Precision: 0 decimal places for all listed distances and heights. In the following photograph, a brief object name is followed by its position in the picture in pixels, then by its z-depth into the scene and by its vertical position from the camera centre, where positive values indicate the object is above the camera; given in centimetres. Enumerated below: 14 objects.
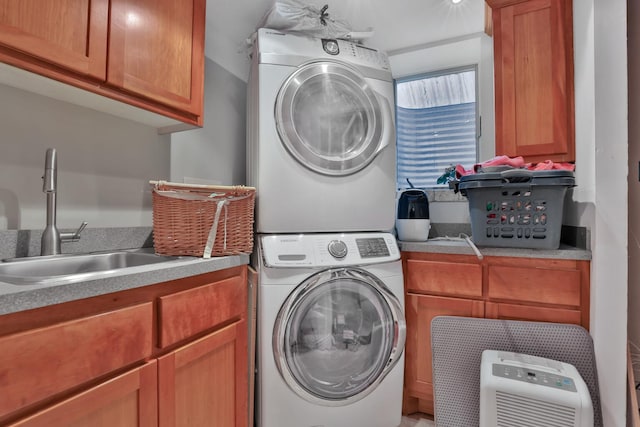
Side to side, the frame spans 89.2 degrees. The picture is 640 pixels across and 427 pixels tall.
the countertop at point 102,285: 71 -17
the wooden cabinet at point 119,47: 94 +59
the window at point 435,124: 259 +83
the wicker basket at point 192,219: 129 +1
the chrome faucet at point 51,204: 115 +6
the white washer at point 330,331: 148 -53
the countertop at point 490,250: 153 -13
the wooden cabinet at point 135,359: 72 -39
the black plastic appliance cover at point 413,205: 206 +12
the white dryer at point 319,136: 159 +46
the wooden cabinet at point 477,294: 154 -36
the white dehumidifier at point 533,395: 126 -68
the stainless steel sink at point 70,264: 83 -15
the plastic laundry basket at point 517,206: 156 +10
